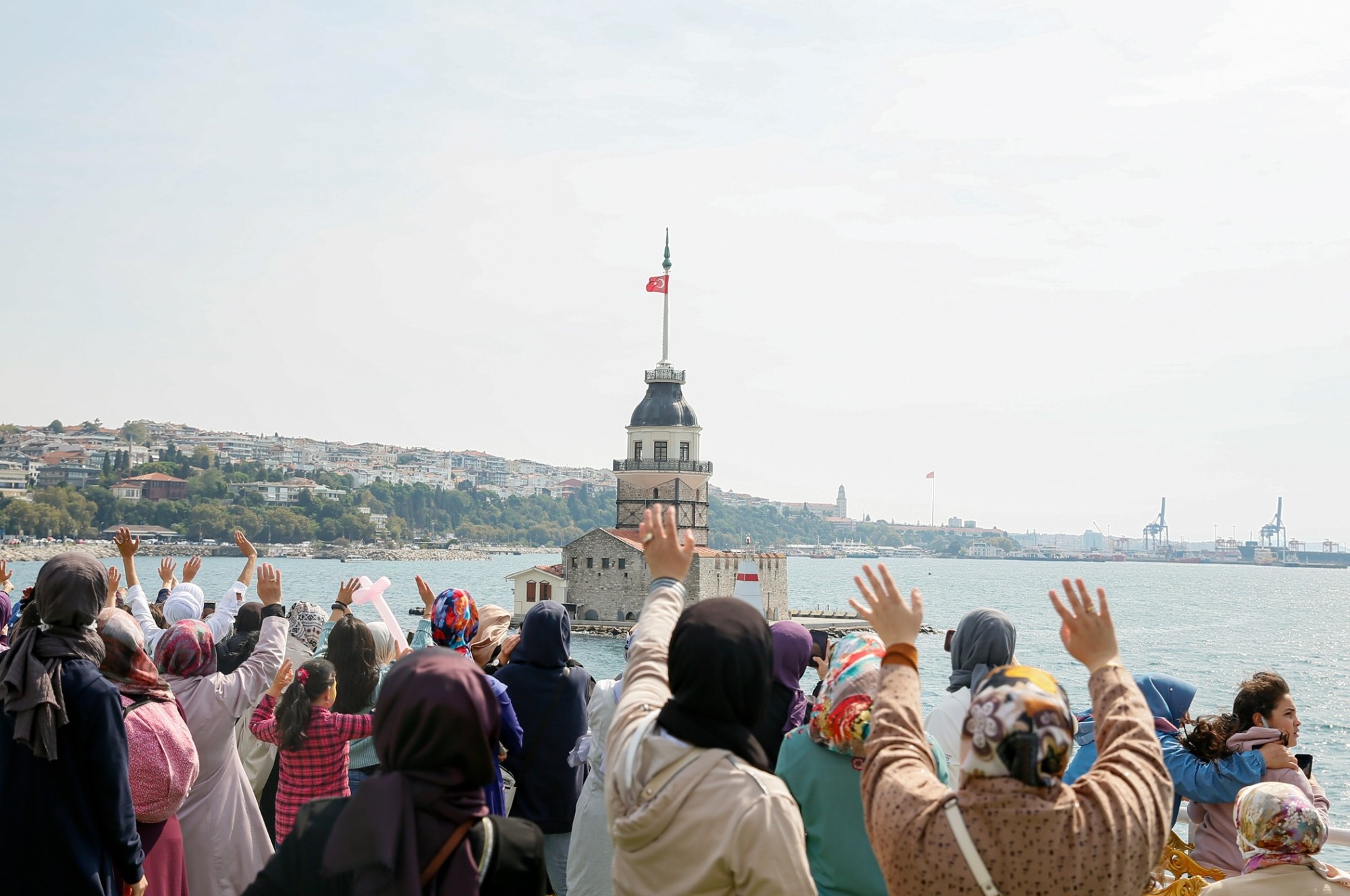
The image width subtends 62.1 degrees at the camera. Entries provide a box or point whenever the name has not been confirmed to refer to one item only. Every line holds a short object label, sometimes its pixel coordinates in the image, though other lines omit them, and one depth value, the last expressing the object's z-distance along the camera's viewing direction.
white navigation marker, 53.57
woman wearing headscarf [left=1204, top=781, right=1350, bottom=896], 3.29
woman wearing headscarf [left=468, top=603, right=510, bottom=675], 4.89
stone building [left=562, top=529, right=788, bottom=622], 52.22
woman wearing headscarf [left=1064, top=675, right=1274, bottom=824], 4.21
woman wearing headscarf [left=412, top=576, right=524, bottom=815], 4.12
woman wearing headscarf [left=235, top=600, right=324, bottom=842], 5.23
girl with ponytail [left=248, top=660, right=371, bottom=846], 4.05
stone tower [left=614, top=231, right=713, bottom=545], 55.12
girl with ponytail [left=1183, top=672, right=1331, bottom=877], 4.33
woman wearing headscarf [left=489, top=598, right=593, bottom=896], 4.43
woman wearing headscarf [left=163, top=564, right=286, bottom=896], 4.13
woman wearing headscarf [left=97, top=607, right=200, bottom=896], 3.73
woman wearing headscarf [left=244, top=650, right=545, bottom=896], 2.09
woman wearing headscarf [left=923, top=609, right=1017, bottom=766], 3.71
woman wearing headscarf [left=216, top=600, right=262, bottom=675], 5.79
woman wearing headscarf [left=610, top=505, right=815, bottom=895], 2.39
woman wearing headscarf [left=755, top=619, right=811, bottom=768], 3.66
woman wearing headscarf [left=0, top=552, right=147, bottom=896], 3.38
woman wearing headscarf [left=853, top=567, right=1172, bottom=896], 2.08
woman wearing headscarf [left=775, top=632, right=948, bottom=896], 2.99
